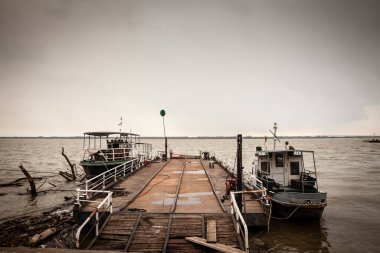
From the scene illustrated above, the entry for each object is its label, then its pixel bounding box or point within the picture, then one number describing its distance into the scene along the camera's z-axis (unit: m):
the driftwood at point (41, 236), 11.20
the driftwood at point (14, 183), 27.39
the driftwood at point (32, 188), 22.65
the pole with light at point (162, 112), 36.88
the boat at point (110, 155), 22.56
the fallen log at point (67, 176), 30.76
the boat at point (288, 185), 14.23
